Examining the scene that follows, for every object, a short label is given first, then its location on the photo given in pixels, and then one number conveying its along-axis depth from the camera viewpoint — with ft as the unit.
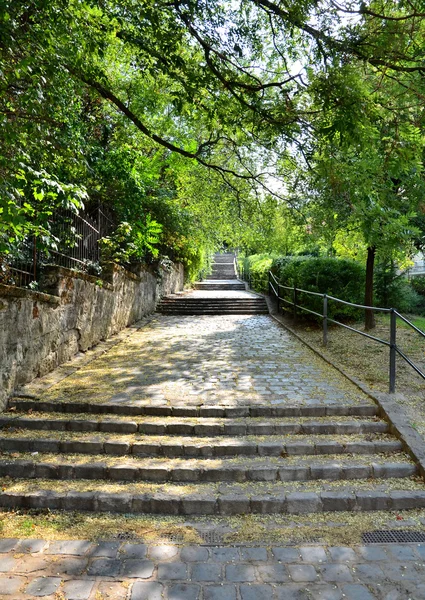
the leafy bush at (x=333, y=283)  31.35
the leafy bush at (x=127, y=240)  29.68
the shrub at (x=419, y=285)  51.62
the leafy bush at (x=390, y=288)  34.99
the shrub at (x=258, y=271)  55.02
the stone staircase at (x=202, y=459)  10.97
